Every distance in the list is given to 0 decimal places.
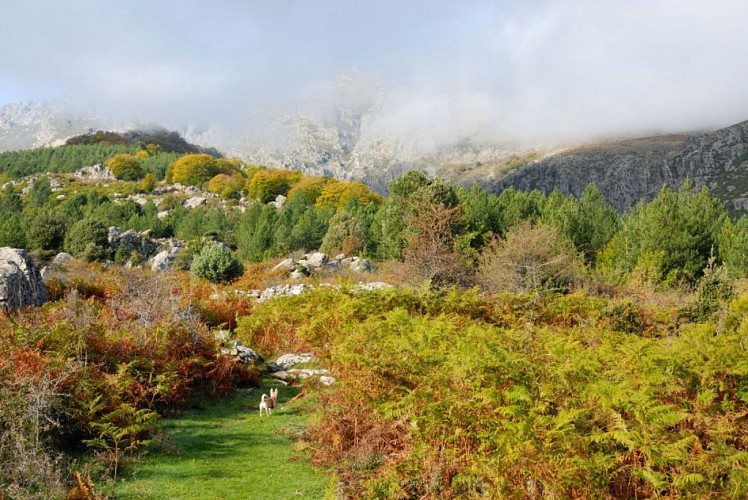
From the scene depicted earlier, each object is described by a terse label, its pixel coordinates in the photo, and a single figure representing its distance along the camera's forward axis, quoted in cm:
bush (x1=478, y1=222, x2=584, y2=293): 2203
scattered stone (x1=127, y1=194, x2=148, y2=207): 8004
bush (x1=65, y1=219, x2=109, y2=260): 4347
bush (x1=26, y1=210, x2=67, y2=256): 4419
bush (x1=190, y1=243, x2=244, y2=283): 2662
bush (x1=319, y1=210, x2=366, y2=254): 4556
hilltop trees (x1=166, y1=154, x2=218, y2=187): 9325
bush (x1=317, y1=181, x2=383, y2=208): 7419
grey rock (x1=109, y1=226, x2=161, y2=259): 4959
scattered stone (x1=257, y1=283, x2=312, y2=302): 2222
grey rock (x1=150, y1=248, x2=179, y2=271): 3999
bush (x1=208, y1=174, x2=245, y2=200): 8531
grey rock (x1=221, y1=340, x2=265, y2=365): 1152
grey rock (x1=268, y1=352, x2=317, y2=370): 1301
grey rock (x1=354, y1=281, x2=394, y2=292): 2135
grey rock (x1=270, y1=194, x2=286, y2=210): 7807
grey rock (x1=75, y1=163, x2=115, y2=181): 9814
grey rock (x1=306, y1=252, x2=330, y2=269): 3609
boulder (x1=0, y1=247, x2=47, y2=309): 1397
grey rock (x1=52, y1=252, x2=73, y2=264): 3558
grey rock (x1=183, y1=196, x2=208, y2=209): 8132
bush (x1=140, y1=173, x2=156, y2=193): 8962
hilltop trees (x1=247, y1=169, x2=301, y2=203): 8231
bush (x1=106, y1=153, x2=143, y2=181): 9676
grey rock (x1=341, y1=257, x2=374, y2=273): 3592
